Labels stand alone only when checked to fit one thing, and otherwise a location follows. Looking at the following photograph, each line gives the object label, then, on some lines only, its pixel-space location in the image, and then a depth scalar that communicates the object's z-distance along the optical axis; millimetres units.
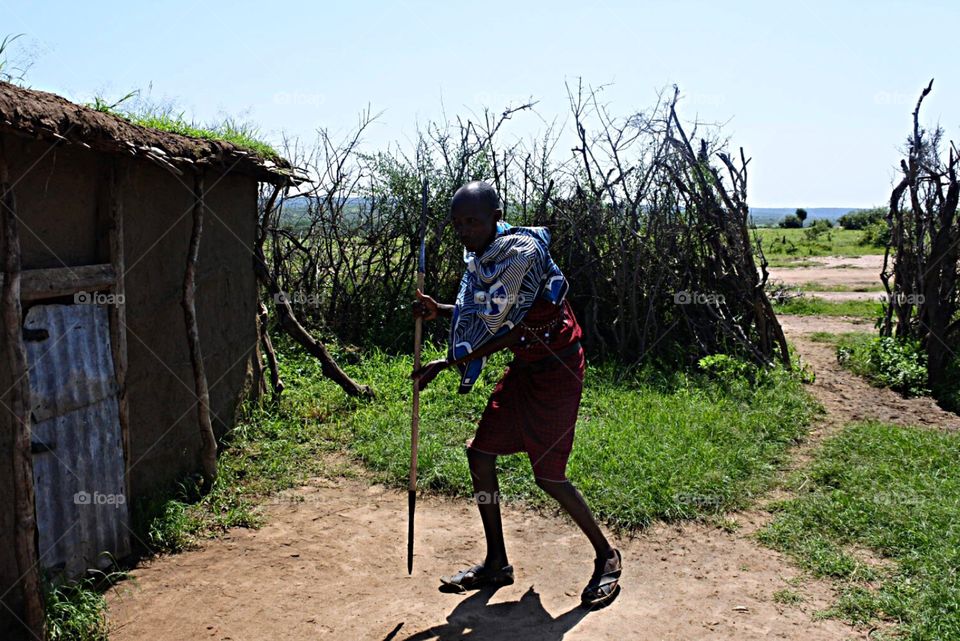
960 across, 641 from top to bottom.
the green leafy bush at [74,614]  3455
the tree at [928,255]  7844
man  3545
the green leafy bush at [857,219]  31903
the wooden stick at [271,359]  6535
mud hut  3428
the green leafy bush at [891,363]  7605
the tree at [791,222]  42403
